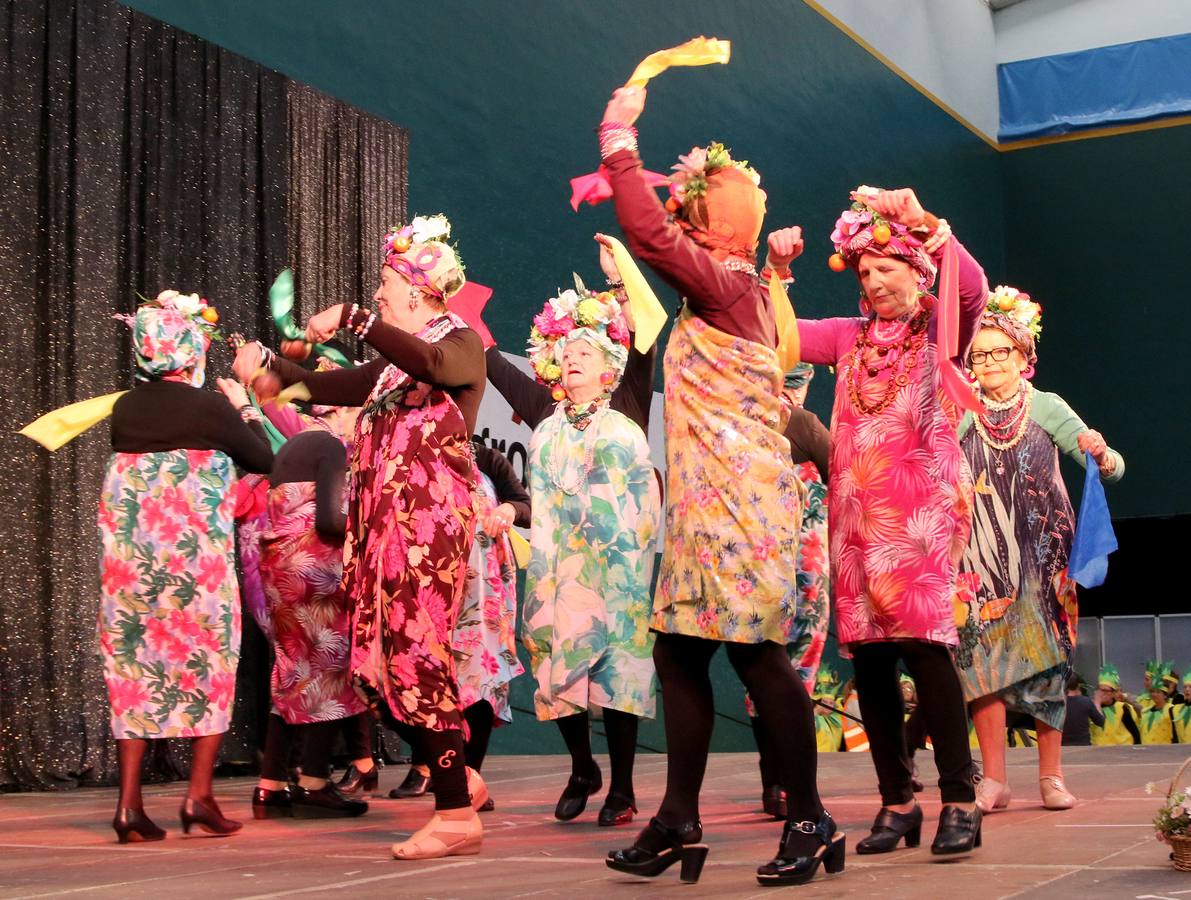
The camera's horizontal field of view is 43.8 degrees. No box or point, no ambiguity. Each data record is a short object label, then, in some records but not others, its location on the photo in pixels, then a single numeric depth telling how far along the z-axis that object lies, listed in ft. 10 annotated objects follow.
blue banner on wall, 45.19
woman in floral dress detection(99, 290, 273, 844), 12.64
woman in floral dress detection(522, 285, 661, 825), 13.58
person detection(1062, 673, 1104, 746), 28.25
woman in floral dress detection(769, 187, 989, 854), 10.30
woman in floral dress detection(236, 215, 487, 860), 10.84
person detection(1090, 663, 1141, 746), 34.40
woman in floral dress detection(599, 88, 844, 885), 9.28
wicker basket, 8.91
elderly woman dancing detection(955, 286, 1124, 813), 14.15
